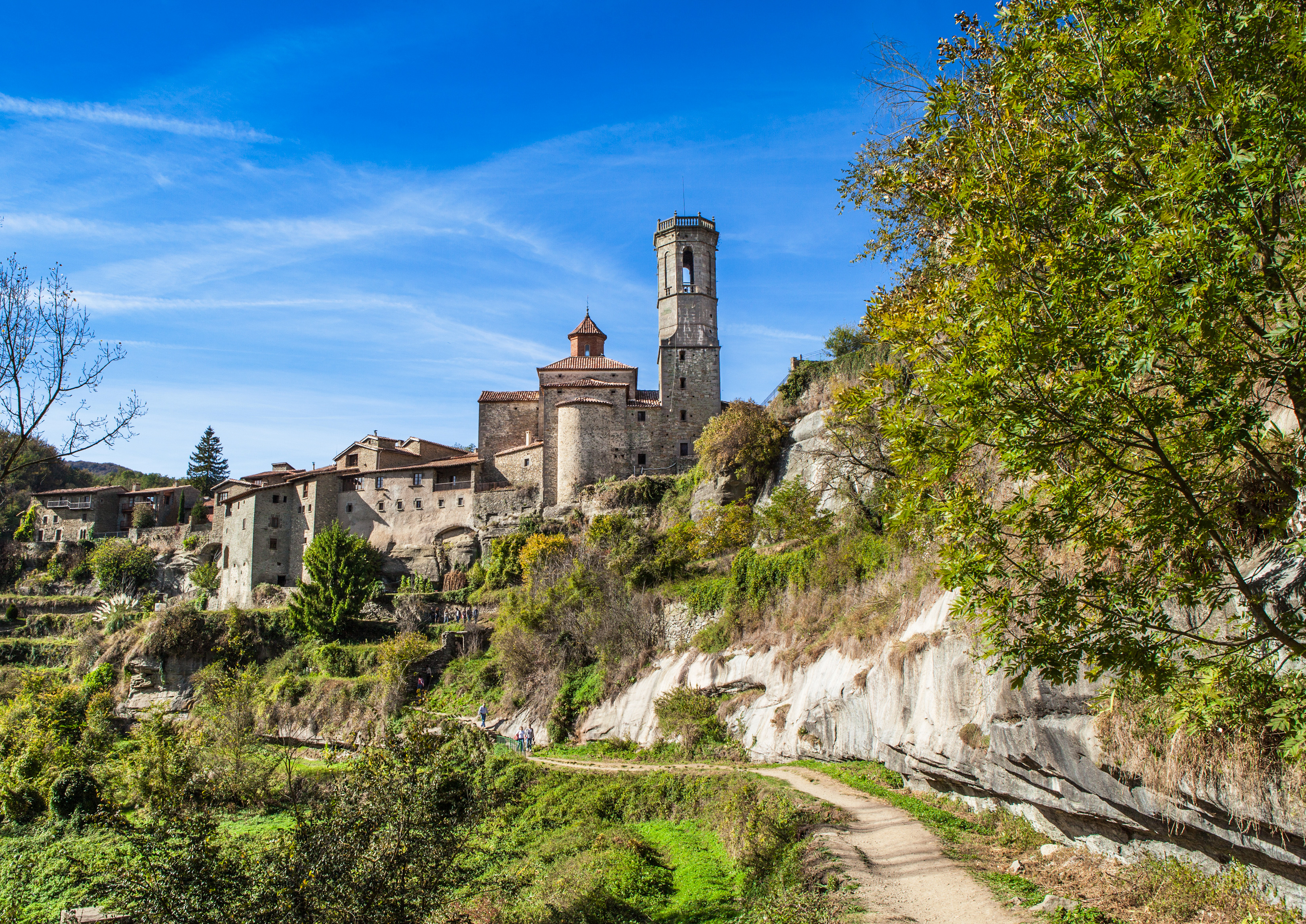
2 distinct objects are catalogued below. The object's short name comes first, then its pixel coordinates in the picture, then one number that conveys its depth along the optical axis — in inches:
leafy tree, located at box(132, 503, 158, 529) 2370.2
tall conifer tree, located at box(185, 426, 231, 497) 3196.4
